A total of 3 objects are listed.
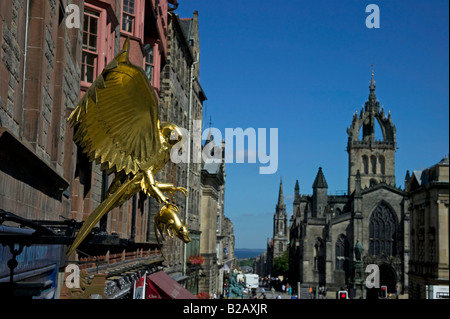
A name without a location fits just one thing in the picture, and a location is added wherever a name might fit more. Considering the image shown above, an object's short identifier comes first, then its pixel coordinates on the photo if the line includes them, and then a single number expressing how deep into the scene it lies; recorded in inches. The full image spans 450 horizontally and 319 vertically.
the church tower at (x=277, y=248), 7431.1
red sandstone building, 278.7
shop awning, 626.8
